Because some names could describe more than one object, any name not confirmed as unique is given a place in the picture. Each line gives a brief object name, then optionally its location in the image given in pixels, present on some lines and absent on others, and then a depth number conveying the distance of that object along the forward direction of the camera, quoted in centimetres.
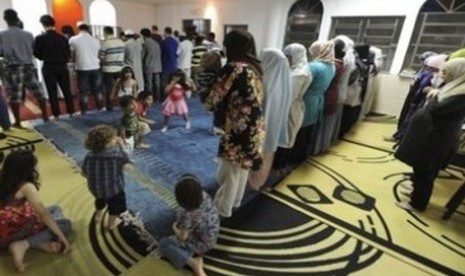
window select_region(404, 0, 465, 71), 490
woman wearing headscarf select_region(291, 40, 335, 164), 262
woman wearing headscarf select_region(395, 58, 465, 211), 201
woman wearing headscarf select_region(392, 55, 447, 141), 333
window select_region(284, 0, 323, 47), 659
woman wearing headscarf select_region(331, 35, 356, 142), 320
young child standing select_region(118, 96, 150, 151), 287
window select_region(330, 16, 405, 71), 554
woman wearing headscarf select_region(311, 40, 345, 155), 307
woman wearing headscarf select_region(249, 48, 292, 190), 195
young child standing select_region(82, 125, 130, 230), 167
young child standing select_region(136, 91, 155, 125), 319
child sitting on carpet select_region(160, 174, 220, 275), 155
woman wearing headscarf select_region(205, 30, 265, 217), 163
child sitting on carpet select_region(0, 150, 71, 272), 148
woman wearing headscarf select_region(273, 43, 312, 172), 240
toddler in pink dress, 374
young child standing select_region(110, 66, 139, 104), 359
